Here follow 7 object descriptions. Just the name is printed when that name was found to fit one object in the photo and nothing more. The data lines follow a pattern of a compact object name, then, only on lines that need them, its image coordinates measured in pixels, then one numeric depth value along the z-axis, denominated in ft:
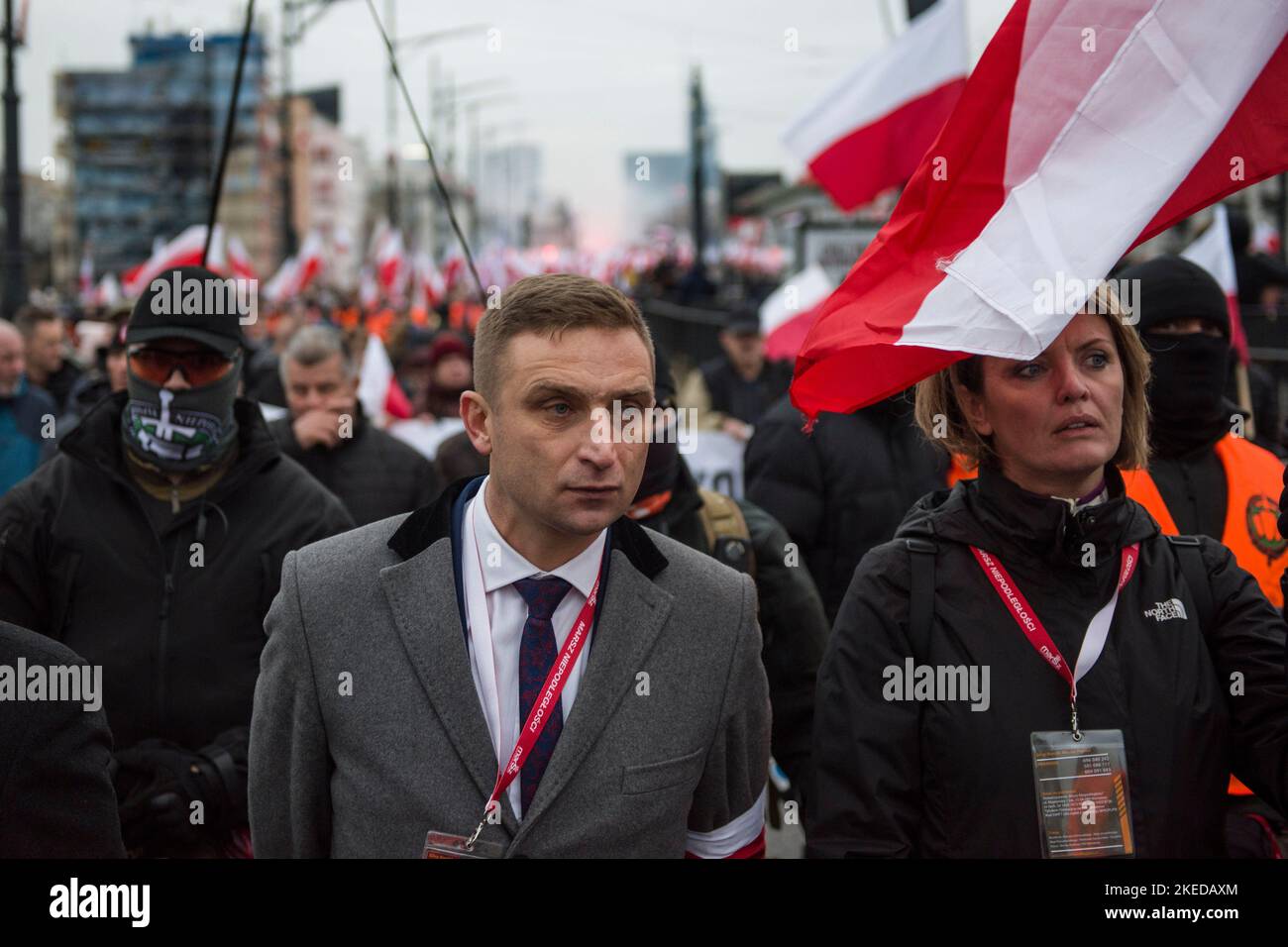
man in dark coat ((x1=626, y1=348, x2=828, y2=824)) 13.32
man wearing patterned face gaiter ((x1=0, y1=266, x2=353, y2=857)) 12.66
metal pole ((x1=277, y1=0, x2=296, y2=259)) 74.02
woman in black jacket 9.07
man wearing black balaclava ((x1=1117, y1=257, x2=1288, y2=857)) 12.71
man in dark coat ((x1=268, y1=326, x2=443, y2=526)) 19.65
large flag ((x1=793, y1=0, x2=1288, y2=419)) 9.79
